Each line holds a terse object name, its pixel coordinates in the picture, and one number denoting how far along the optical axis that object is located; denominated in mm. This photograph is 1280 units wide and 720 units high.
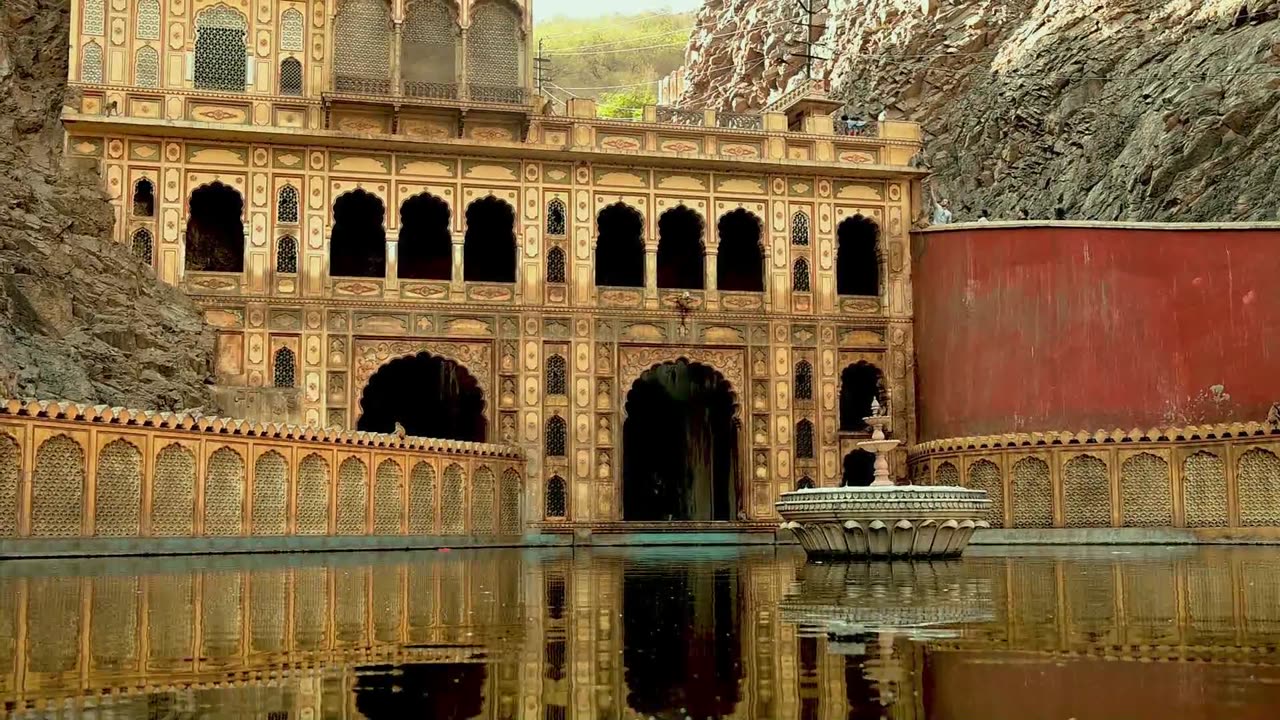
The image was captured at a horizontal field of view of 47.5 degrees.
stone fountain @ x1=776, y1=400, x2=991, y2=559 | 14828
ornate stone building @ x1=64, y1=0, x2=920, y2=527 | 26469
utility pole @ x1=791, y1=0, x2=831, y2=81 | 54781
